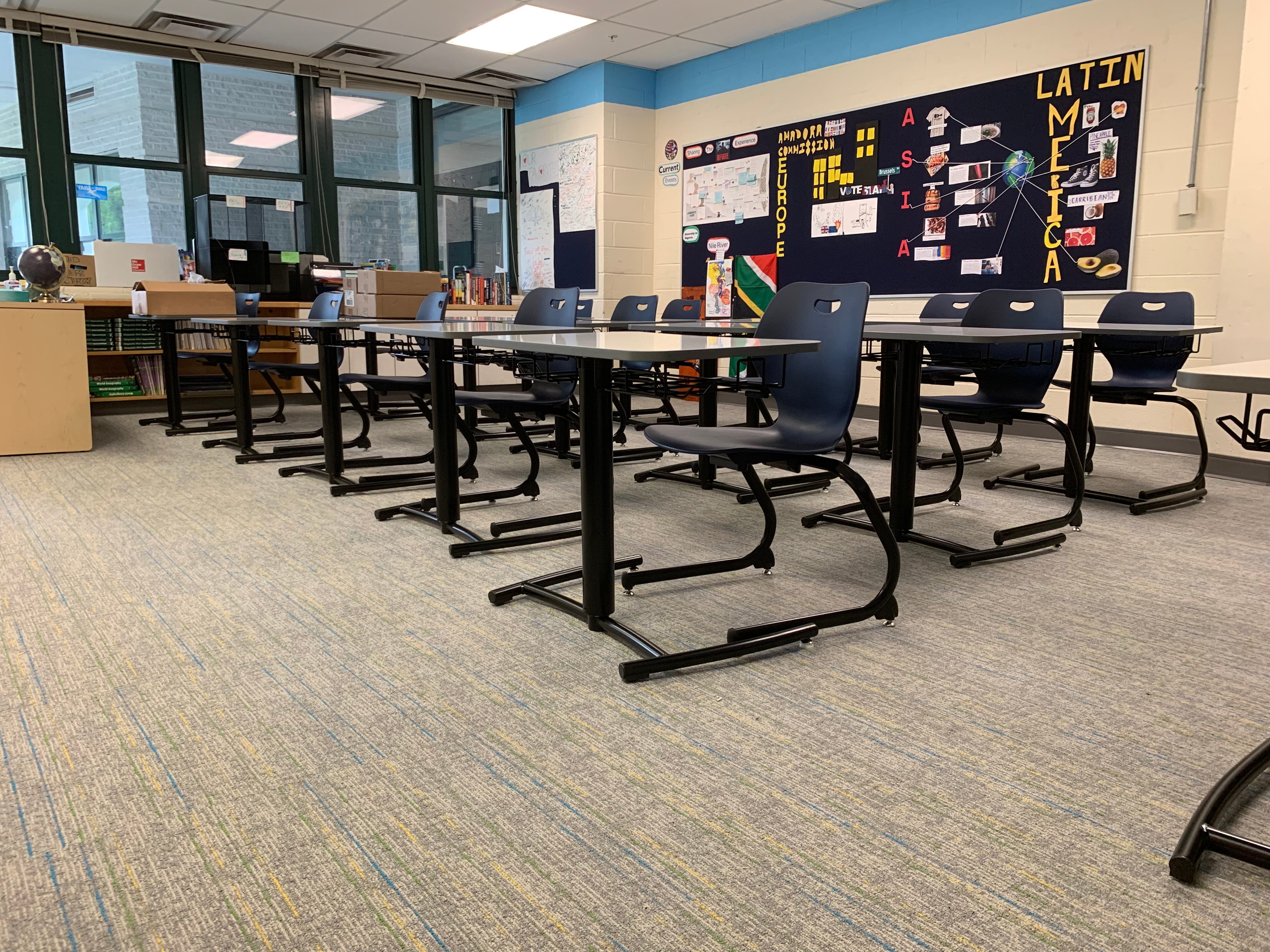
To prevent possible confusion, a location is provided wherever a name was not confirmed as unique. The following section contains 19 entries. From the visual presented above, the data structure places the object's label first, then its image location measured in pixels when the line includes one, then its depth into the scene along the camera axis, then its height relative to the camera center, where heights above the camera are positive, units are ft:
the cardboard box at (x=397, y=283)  15.65 +0.61
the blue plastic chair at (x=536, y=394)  11.00 -0.95
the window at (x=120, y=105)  21.54 +5.11
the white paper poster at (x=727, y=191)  22.76 +3.29
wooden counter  15.14 -1.06
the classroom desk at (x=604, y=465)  6.01 -1.10
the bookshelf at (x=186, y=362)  19.98 -0.92
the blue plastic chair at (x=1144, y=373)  11.85 -0.74
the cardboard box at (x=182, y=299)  17.58 +0.35
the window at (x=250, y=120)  23.56 +5.16
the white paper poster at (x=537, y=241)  27.07 +2.31
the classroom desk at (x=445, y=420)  9.86 -1.11
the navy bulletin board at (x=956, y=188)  16.33 +2.75
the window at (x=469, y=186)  27.61 +4.01
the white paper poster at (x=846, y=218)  20.25 +2.29
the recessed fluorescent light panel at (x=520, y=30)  20.71 +6.77
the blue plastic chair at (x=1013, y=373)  10.64 -0.65
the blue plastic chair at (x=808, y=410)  7.18 -0.76
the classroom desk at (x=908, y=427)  9.14 -1.11
